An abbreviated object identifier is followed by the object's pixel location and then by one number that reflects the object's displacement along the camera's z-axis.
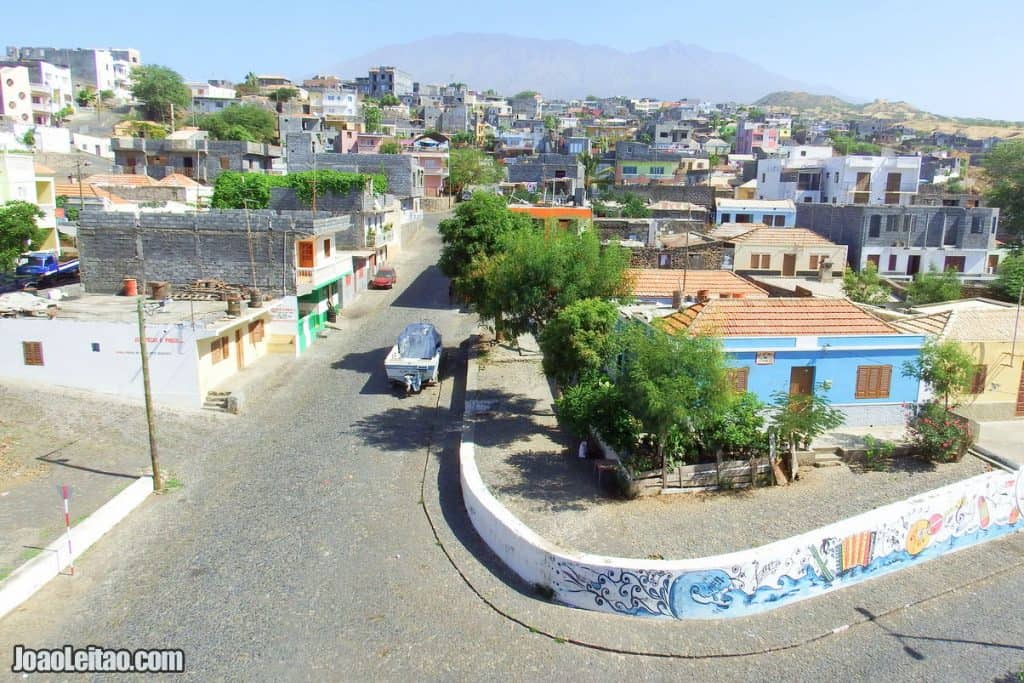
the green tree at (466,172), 75.75
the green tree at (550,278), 19.44
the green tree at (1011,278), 31.38
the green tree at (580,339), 16.98
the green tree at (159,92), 102.19
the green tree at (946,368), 17.75
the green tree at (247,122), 89.38
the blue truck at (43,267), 33.75
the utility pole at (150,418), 16.47
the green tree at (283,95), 126.00
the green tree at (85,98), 110.99
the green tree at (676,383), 14.45
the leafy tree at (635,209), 51.51
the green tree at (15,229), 32.12
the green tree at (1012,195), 51.47
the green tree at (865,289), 29.97
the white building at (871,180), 53.97
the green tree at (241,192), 38.88
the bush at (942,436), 17.03
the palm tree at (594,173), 74.91
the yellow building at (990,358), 19.98
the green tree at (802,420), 16.45
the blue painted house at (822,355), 19.00
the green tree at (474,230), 27.58
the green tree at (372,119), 104.99
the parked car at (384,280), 38.97
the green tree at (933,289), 30.27
